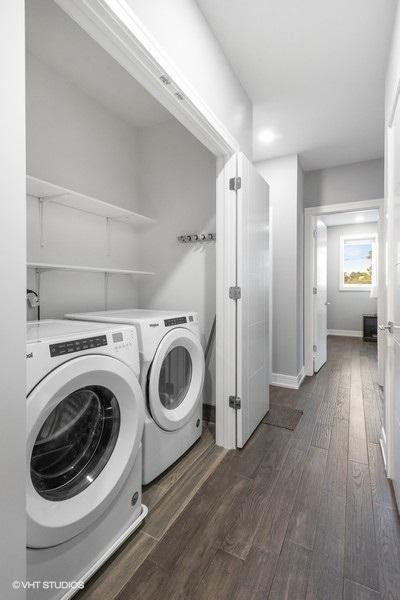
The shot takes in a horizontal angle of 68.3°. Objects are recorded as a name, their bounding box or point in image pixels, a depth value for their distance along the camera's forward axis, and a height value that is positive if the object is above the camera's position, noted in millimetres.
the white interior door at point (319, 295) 3607 -1
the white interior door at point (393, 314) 1362 -103
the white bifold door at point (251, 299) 1915 -30
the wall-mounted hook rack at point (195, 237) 2414 +485
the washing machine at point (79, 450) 895 -613
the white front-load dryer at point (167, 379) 1528 -499
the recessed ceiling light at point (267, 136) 2725 +1509
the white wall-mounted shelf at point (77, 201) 1604 +612
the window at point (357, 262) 6141 +693
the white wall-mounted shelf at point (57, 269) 1565 +170
